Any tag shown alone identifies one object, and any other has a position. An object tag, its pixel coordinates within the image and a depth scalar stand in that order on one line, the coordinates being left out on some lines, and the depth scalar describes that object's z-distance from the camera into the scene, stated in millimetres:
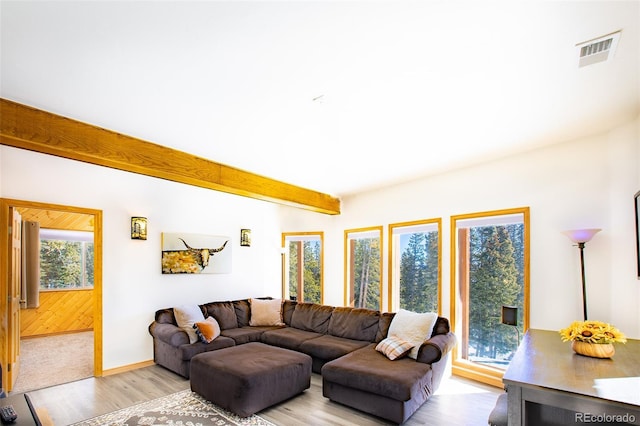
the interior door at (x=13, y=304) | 3805
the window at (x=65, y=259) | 7121
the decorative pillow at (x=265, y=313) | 5570
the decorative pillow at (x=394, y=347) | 3676
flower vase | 2129
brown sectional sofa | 3160
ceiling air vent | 1923
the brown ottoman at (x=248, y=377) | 3209
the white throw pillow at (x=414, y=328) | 3797
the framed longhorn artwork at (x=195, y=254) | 5137
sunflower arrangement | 2133
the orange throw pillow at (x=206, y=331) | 4465
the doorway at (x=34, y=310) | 3713
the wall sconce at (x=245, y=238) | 6219
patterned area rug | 3086
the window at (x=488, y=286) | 4055
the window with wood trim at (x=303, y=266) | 6586
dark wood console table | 1531
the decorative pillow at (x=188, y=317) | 4508
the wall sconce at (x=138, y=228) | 4723
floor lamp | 3260
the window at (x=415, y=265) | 4895
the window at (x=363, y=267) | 5613
